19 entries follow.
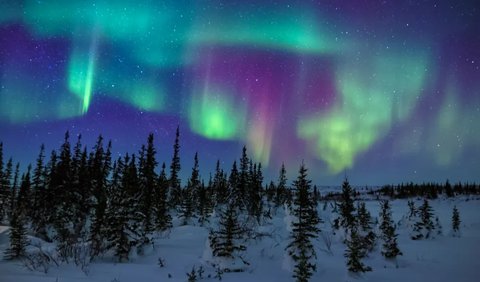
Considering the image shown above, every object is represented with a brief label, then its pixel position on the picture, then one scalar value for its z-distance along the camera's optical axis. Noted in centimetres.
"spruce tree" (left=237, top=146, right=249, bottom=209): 4956
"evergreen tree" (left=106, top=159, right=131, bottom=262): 1593
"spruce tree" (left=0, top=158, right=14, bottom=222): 4891
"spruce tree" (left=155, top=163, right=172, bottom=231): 3241
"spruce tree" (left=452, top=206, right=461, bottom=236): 3775
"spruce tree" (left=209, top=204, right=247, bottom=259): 1590
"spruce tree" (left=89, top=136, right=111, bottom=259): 1581
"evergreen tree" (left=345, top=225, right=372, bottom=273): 1587
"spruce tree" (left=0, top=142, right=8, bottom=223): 4878
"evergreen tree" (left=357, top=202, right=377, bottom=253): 2330
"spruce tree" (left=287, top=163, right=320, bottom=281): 1691
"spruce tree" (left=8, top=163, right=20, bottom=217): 6096
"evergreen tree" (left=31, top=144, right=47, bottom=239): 3459
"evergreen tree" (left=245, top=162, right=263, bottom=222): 4287
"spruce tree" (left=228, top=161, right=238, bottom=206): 5142
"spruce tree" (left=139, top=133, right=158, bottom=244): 3544
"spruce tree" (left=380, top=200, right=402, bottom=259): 2083
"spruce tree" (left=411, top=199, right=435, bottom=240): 3481
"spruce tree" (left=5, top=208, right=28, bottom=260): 1595
